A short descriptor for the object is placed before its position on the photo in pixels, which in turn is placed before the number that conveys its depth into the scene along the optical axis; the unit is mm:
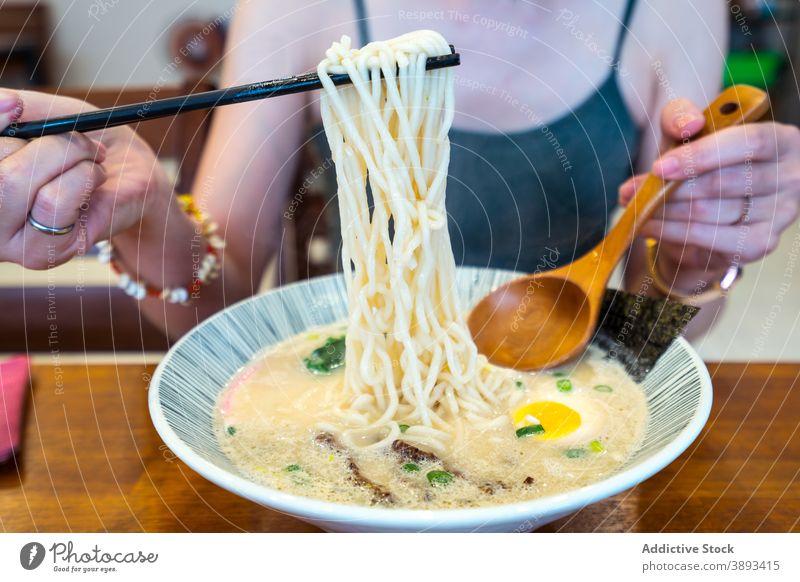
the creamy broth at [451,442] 304
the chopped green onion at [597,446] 327
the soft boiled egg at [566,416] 341
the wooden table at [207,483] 307
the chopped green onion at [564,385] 378
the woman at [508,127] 522
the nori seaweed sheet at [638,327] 374
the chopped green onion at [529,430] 342
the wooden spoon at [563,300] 394
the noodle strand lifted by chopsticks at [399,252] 333
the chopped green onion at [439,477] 307
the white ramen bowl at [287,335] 257
